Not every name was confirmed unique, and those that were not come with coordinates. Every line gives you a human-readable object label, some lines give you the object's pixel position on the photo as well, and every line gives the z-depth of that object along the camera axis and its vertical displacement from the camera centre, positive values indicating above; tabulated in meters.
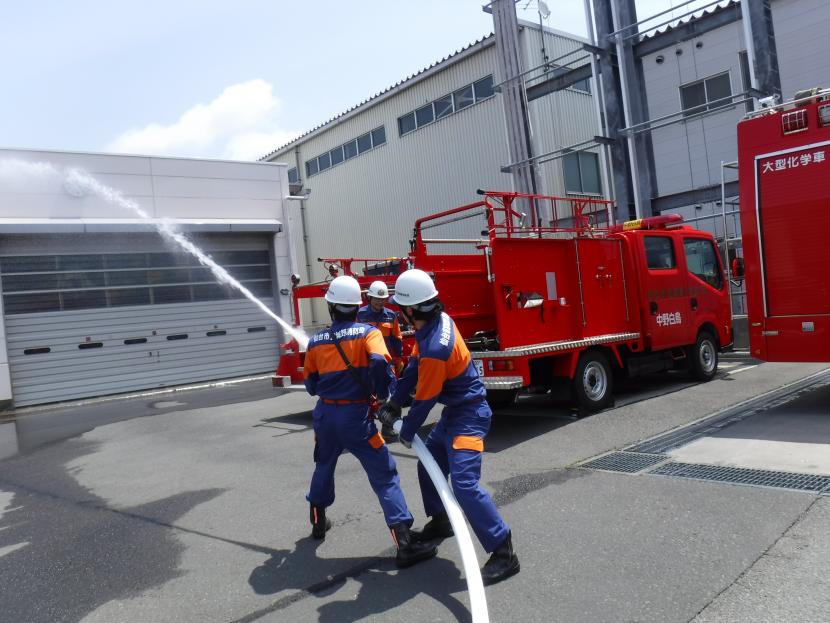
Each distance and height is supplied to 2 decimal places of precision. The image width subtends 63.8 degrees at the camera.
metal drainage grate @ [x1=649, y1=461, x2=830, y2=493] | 5.00 -1.58
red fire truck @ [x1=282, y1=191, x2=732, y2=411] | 7.87 -0.06
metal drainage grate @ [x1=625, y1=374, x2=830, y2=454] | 6.59 -1.56
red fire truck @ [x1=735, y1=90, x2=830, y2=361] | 7.25 +0.54
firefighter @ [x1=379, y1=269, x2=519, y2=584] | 3.86 -0.59
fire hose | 3.28 -1.26
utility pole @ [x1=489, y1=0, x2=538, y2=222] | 16.36 +5.11
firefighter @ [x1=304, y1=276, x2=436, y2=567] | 4.36 -0.54
